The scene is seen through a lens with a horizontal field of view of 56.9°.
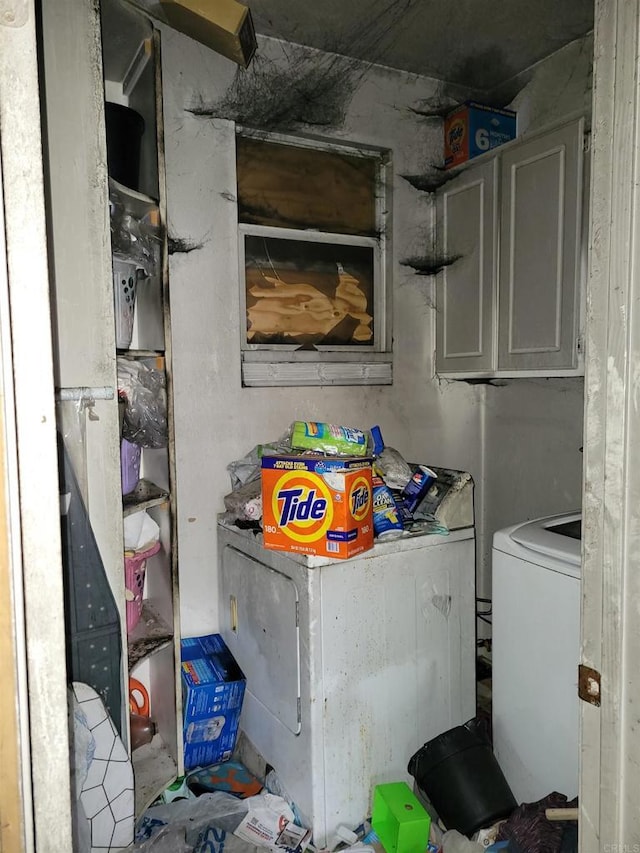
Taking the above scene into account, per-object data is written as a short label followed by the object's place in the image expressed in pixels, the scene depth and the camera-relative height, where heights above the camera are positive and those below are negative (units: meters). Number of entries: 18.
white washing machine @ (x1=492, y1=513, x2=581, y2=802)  1.57 -0.78
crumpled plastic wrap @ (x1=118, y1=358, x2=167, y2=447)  1.73 -0.05
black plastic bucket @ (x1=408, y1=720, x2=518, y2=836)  1.67 -1.16
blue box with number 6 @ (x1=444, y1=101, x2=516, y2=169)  2.51 +1.09
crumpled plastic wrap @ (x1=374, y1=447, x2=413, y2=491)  2.09 -0.31
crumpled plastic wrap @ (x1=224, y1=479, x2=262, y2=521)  2.08 -0.43
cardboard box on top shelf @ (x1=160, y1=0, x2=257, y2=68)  1.87 +1.18
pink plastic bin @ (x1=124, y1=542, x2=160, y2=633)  1.81 -0.61
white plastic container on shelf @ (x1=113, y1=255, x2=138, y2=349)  1.72 +0.27
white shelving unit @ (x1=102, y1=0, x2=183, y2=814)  1.74 +0.06
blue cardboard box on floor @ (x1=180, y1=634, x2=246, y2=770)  1.96 -1.08
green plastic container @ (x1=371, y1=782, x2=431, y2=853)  1.65 -1.24
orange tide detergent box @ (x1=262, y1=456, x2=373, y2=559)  1.65 -0.35
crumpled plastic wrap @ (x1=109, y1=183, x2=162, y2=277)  1.70 +0.44
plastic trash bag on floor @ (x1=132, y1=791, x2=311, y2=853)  1.71 -1.31
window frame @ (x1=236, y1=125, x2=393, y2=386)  2.33 +0.15
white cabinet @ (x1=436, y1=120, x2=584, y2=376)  2.03 +0.46
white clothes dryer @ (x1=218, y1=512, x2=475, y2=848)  1.73 -0.87
